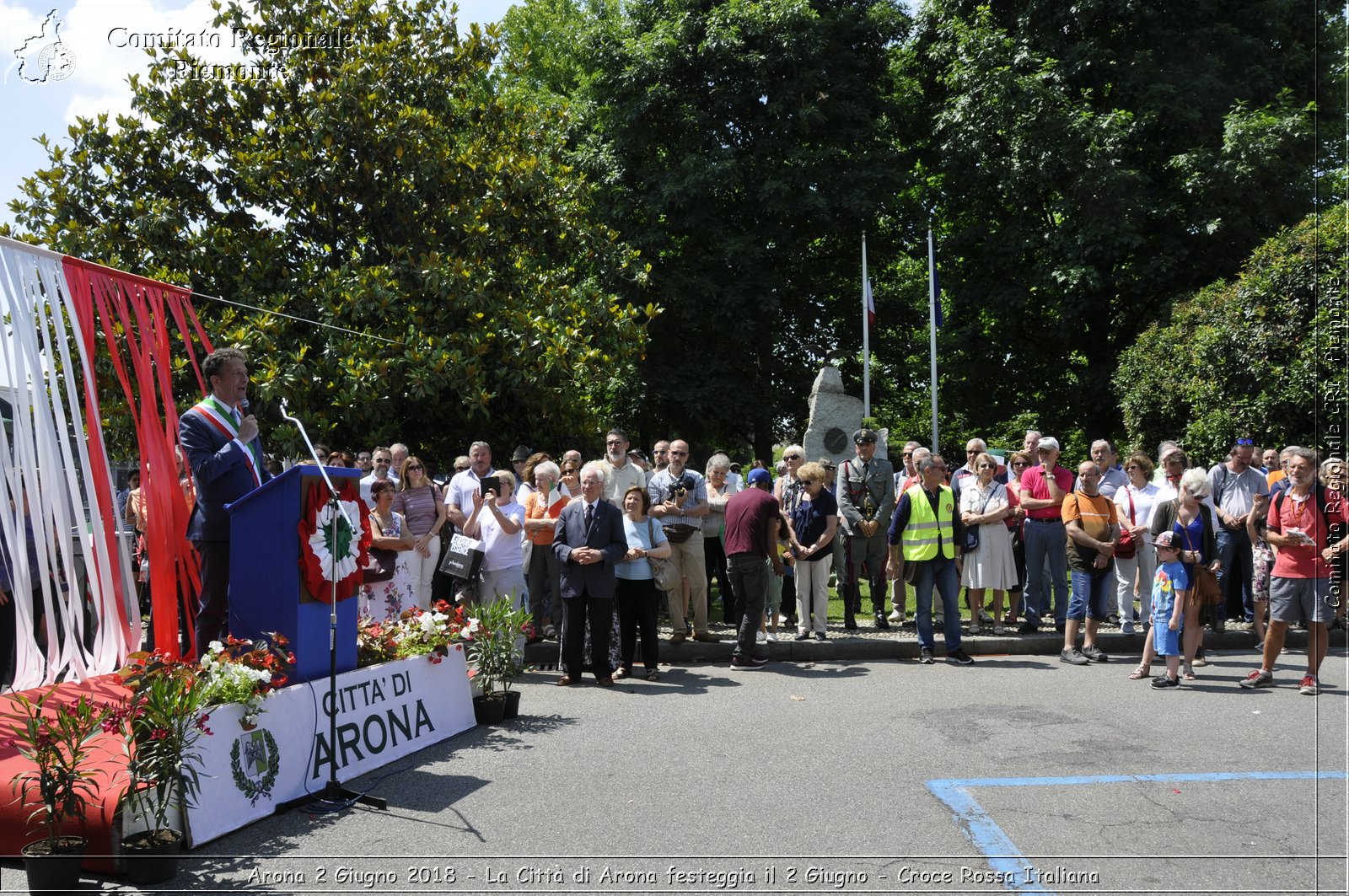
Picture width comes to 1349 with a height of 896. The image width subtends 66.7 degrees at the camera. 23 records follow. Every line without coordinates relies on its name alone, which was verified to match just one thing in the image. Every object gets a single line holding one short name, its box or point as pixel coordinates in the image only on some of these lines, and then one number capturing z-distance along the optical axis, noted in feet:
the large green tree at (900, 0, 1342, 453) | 65.16
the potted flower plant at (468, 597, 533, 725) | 24.94
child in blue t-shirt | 29.17
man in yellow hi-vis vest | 33.53
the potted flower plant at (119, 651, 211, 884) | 14.85
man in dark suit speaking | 20.10
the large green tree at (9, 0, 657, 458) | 45.44
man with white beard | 37.22
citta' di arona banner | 16.76
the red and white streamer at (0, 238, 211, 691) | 18.08
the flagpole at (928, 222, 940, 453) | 65.46
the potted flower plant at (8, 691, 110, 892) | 14.01
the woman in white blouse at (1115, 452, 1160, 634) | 36.06
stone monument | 52.75
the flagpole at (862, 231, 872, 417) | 59.77
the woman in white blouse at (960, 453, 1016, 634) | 37.14
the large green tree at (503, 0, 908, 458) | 73.77
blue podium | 19.40
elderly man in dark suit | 29.73
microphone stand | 17.61
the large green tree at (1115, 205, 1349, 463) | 47.47
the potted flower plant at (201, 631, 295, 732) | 17.04
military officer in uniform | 39.04
